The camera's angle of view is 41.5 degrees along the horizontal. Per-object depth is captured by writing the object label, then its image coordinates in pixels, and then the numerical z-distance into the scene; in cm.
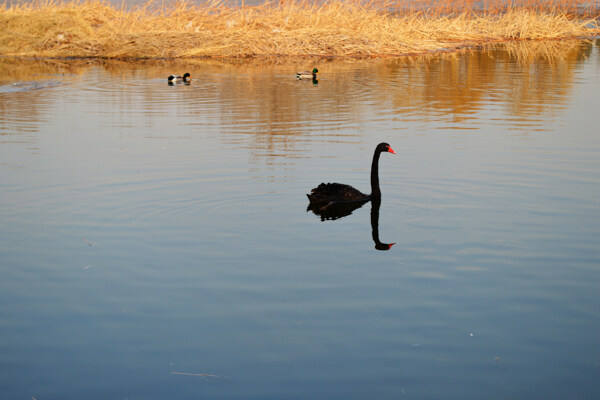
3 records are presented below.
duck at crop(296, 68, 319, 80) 2864
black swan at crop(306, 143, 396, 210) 1124
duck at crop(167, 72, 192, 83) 2802
